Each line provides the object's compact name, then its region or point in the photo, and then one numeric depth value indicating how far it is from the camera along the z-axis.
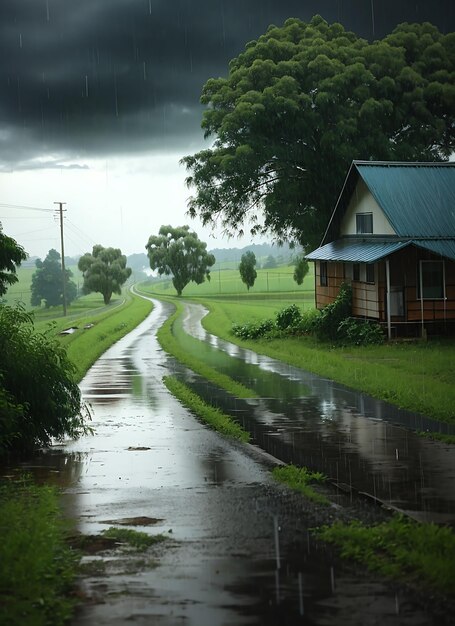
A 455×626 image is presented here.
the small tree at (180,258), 114.25
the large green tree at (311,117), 41.03
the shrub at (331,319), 33.75
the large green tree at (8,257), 13.57
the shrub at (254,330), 36.72
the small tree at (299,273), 92.47
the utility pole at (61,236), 75.60
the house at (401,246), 31.47
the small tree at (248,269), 107.69
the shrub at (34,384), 13.18
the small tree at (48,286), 128.50
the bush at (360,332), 30.33
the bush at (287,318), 37.78
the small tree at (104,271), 118.00
